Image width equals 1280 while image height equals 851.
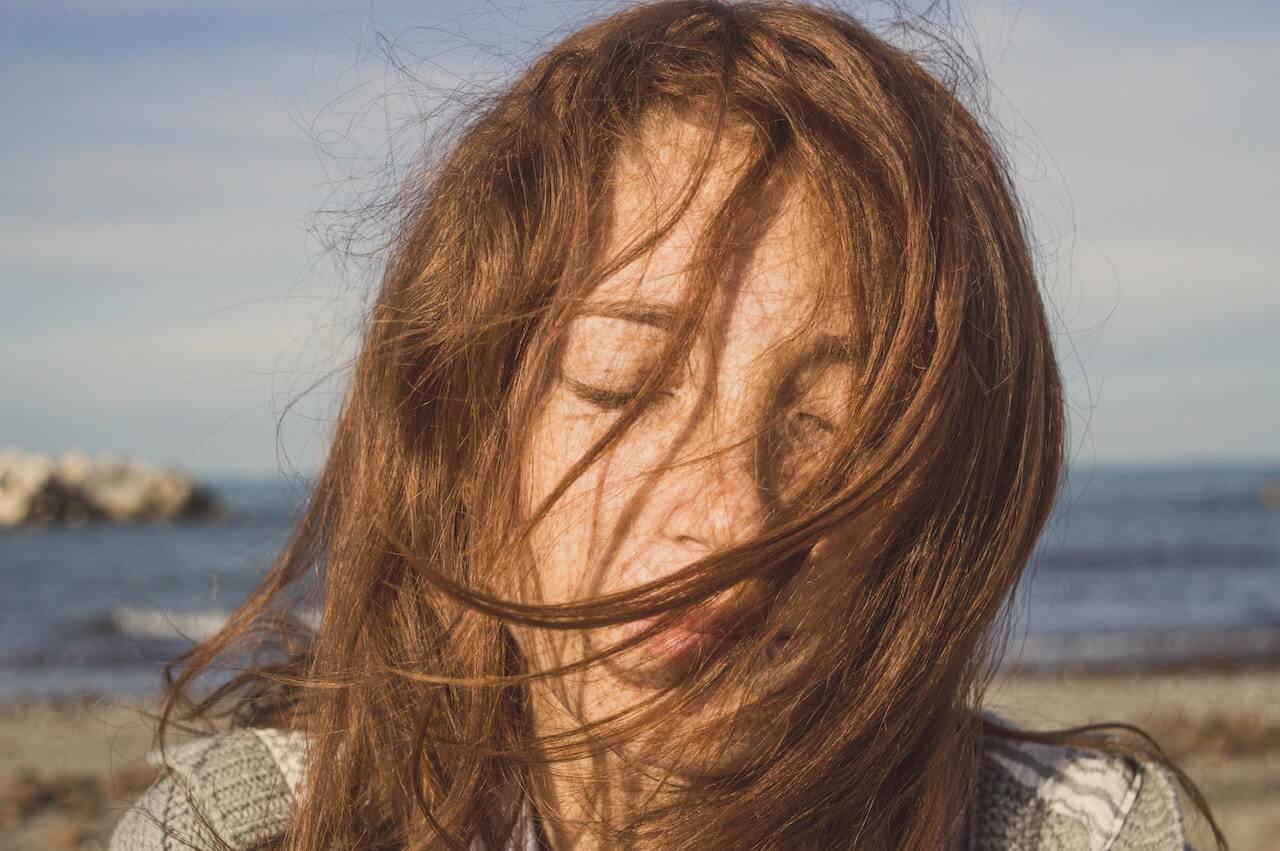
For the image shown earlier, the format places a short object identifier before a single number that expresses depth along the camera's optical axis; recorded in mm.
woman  589
